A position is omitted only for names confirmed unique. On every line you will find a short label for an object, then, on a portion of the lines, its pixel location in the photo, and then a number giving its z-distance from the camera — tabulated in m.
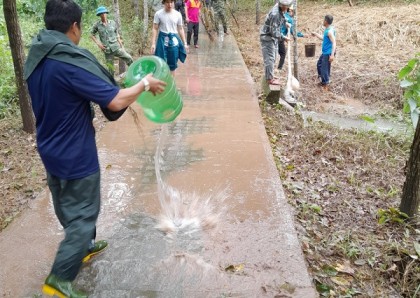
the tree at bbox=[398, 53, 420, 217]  3.58
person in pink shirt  11.90
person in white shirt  7.11
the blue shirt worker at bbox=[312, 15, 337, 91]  9.05
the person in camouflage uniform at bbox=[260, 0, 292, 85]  6.93
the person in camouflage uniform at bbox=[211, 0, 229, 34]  13.83
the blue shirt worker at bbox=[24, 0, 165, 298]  2.31
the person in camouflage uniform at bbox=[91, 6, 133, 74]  7.98
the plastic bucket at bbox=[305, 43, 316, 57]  10.91
